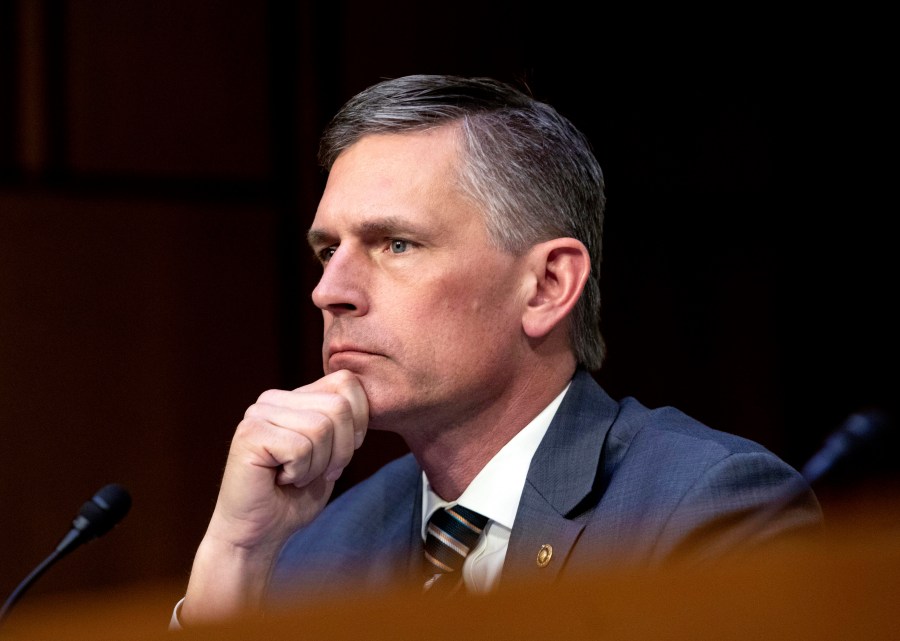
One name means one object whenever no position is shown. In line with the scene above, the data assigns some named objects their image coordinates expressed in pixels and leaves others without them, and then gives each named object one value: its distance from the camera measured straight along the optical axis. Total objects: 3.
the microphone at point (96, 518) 3.16
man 3.14
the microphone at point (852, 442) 2.96
